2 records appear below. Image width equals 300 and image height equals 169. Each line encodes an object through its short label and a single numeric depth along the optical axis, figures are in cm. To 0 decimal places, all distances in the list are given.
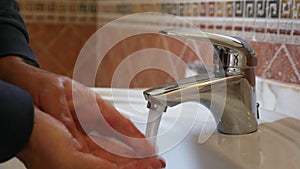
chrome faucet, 86
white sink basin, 85
